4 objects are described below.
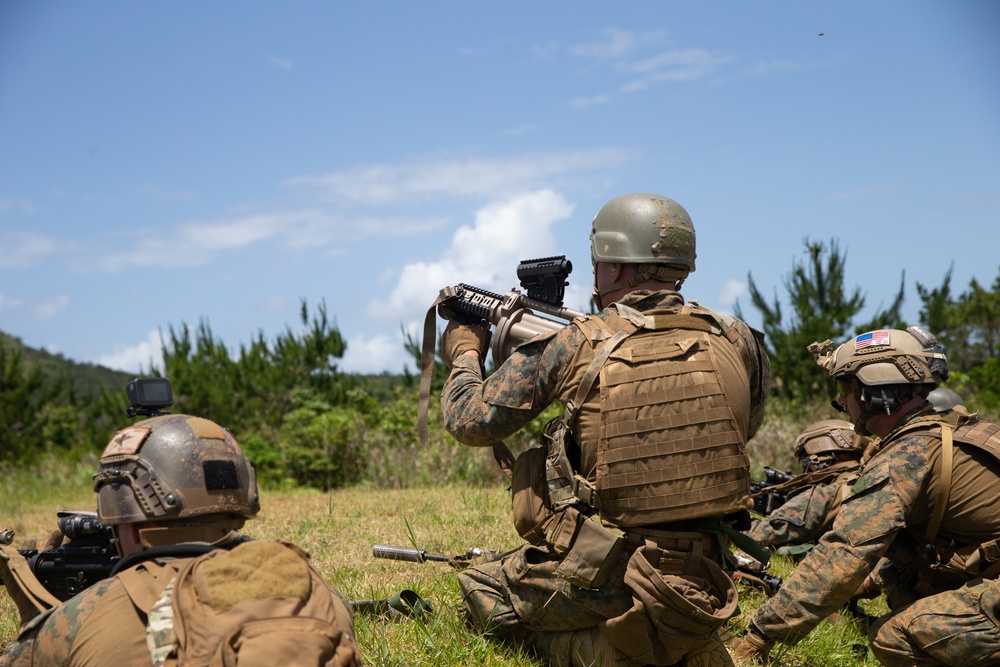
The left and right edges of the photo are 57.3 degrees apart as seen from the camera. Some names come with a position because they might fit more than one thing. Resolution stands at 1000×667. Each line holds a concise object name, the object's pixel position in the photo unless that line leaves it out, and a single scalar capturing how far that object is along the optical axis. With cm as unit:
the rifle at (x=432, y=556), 527
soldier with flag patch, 412
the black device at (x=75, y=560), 362
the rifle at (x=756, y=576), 569
